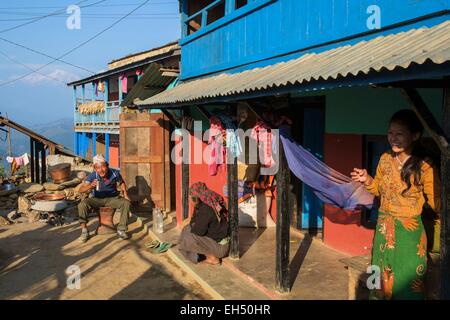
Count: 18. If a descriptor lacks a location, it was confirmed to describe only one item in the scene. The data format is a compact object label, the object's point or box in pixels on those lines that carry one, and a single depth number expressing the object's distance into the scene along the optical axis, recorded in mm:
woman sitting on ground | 6582
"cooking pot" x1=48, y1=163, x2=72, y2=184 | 14199
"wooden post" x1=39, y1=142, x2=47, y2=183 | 17422
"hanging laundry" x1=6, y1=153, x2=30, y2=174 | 19078
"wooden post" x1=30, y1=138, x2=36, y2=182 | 17219
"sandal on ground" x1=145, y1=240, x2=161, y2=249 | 8357
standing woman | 3641
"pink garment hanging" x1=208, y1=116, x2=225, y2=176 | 7766
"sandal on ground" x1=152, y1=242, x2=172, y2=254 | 8002
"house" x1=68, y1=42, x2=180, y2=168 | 18719
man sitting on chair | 9141
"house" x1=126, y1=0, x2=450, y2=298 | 3221
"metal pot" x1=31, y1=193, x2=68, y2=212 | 10844
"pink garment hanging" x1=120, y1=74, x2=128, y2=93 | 20891
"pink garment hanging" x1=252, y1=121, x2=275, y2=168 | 6527
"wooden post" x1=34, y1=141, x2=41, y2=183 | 17312
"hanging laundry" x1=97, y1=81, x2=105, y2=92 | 24406
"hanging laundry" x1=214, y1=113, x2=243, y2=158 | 6772
